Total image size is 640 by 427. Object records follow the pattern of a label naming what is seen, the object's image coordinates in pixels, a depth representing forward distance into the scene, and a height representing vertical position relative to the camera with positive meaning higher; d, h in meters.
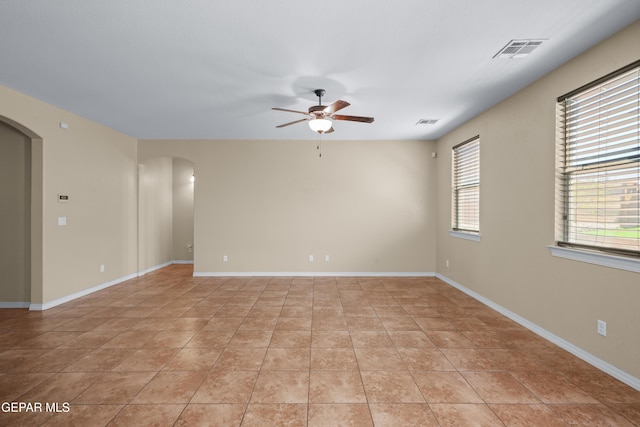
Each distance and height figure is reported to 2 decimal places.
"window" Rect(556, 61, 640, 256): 2.29 +0.40
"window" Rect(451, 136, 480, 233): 4.62 +0.41
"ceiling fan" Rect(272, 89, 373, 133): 3.29 +1.10
